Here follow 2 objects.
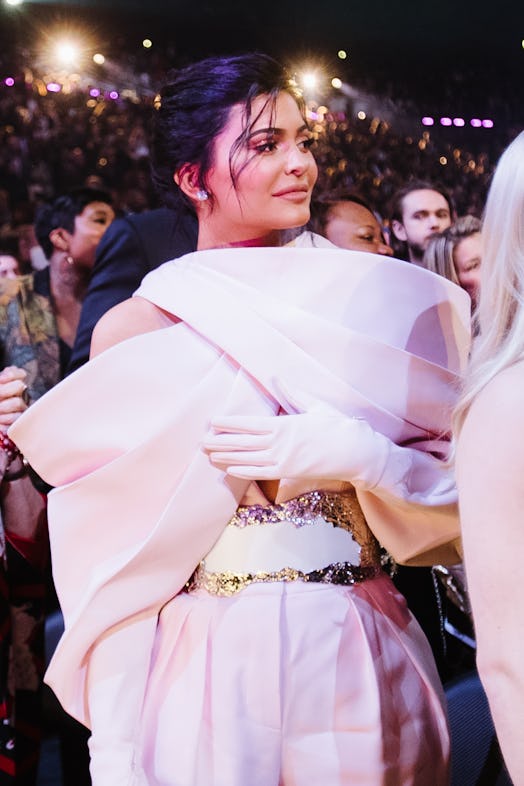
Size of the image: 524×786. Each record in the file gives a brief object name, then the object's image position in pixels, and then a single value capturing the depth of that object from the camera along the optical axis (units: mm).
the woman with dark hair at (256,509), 1273
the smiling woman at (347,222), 2217
